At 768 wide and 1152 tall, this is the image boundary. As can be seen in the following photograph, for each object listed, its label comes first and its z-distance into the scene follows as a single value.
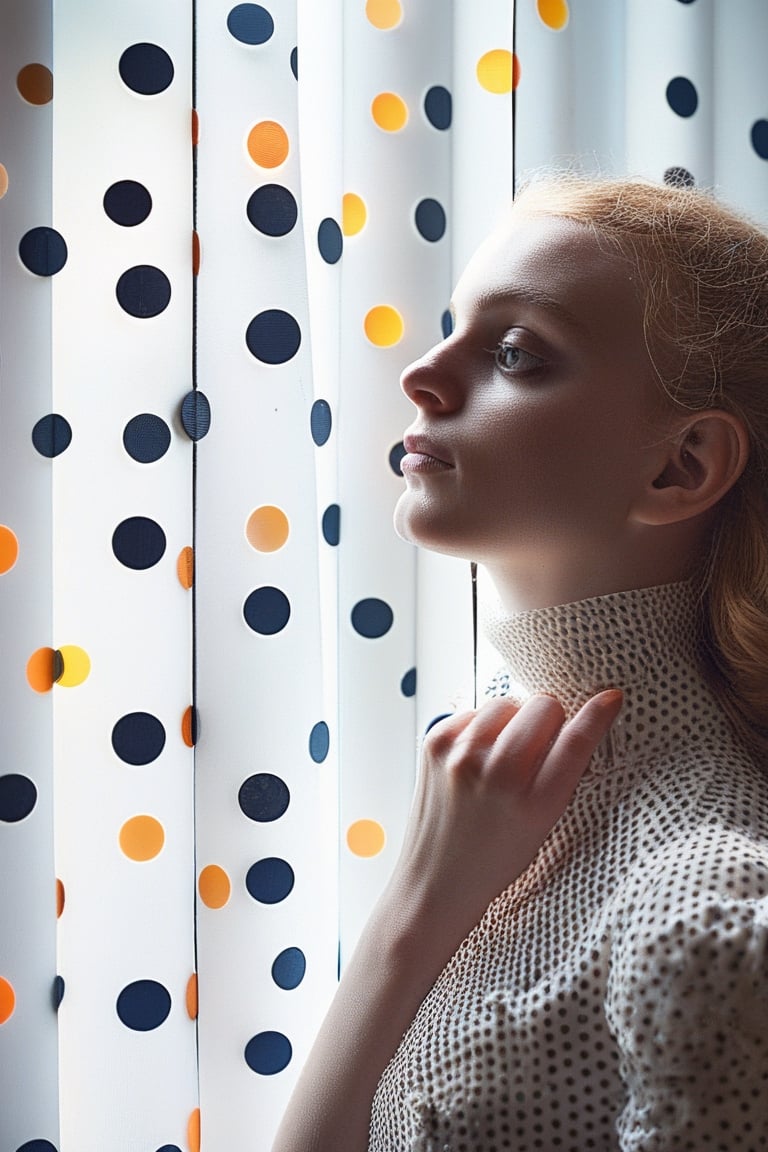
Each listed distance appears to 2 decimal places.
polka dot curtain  0.97
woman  0.69
